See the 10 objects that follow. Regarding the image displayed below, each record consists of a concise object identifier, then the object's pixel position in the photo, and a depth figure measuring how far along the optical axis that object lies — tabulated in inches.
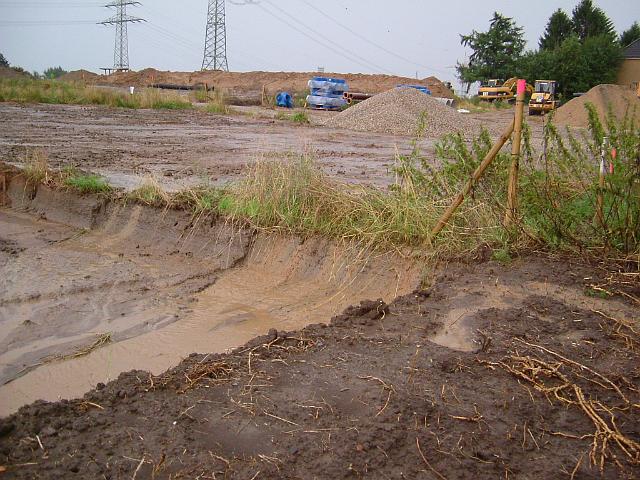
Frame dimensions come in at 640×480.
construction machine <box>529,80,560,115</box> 1063.4
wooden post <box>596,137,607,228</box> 183.8
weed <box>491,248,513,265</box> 196.1
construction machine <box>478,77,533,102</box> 1440.7
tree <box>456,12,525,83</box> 1921.8
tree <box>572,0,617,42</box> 2078.0
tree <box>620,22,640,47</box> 2102.6
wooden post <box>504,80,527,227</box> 192.2
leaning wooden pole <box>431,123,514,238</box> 189.6
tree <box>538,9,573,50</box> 2110.0
